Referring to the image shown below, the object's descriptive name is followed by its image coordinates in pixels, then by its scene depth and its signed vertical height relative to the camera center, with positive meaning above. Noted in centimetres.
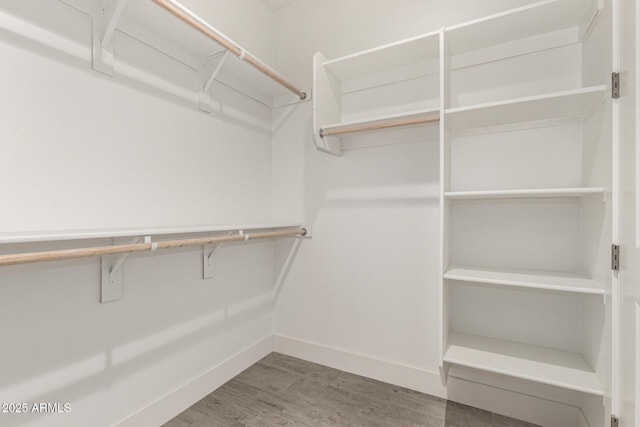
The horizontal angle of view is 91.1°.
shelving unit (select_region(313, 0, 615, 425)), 133 +18
